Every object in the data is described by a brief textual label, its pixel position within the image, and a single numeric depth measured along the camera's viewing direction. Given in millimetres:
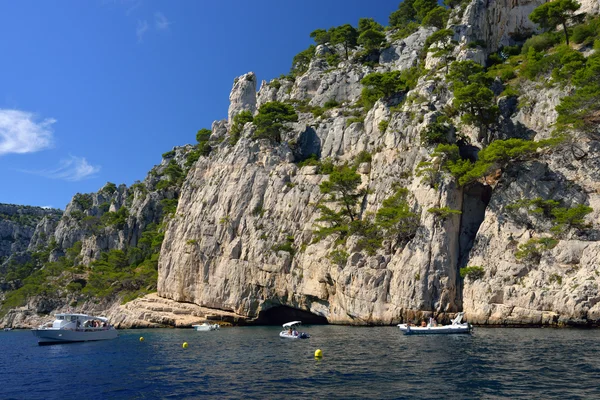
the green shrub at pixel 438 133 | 61688
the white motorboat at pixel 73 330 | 51594
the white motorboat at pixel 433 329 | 43219
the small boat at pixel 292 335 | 45188
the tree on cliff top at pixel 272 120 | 86000
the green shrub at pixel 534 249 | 47594
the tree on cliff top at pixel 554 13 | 75938
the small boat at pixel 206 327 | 62806
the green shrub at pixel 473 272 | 50875
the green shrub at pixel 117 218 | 123750
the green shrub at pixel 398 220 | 57188
